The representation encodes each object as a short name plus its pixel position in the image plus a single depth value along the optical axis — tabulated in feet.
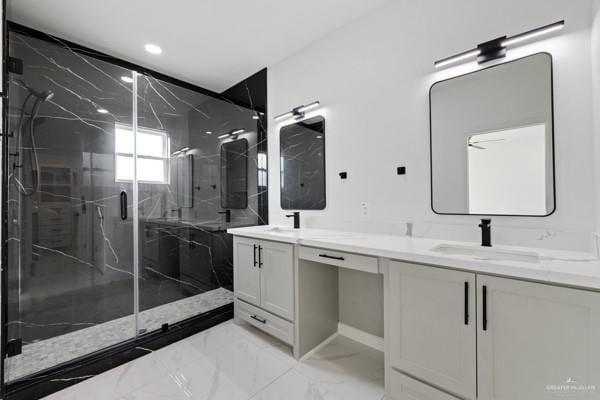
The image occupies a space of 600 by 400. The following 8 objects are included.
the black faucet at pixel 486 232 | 4.46
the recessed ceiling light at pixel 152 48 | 7.52
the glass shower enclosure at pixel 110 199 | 6.19
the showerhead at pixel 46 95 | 6.34
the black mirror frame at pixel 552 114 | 4.22
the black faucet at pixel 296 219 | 7.49
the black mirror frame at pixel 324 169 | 7.36
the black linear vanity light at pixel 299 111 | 7.50
